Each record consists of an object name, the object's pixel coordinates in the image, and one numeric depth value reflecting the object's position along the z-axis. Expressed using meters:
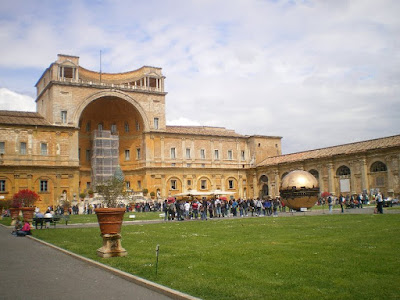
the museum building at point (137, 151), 42.88
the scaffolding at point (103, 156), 49.69
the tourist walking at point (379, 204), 21.67
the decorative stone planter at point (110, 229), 10.31
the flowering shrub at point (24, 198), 37.34
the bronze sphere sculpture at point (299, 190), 24.20
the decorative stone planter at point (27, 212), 21.91
